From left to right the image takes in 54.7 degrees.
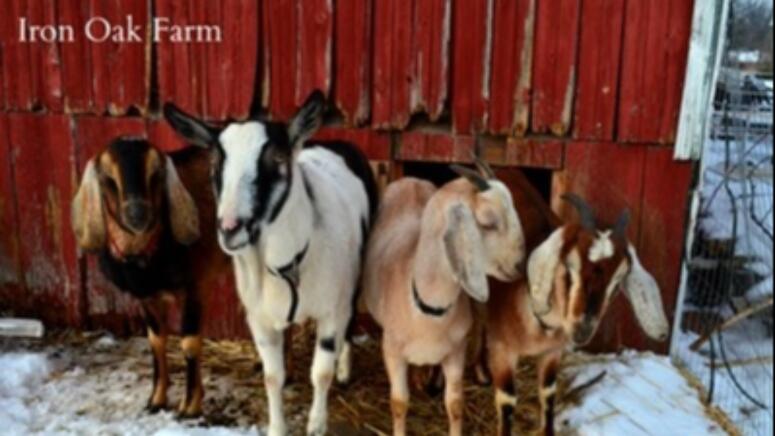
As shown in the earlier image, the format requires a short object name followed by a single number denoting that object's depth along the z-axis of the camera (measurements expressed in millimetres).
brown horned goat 3252
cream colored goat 3348
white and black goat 3133
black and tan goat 3678
